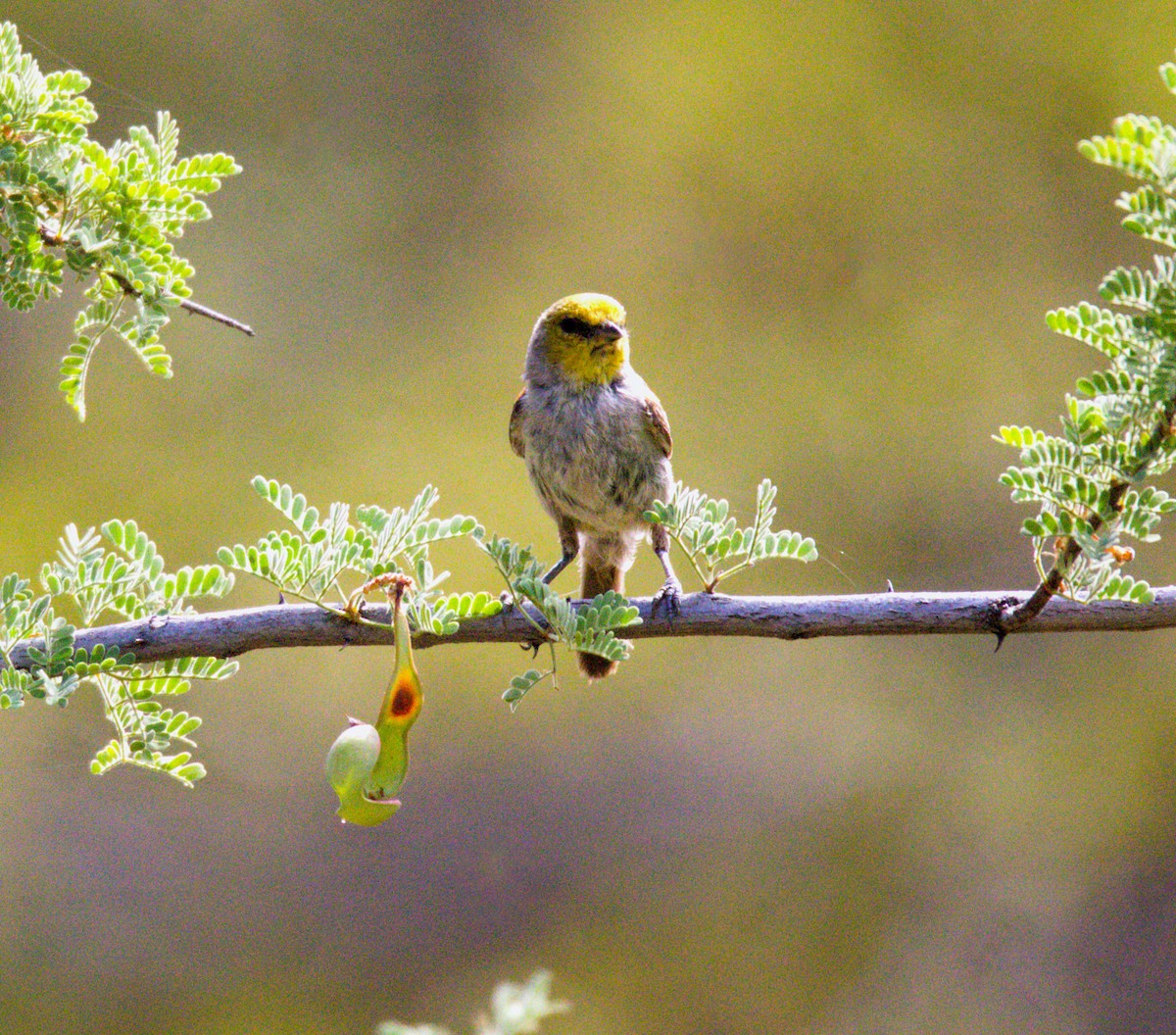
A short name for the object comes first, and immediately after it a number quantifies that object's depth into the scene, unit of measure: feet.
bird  29.55
